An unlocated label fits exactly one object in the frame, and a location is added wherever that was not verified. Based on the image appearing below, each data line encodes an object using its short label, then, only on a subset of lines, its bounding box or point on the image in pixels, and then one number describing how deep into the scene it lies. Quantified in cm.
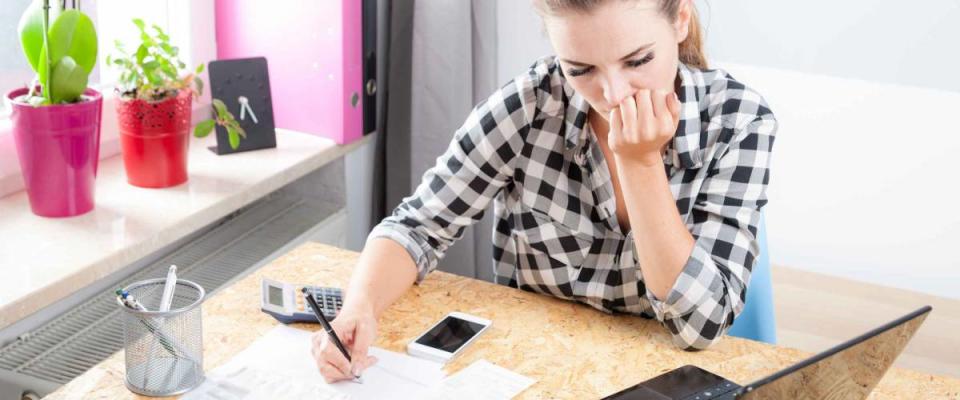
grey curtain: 225
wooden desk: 126
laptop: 90
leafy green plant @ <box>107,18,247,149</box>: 173
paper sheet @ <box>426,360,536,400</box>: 123
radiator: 161
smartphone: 132
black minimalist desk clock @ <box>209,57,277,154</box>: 202
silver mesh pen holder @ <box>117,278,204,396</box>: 118
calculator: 138
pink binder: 212
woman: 132
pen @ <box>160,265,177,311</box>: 121
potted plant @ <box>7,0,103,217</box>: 156
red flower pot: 176
